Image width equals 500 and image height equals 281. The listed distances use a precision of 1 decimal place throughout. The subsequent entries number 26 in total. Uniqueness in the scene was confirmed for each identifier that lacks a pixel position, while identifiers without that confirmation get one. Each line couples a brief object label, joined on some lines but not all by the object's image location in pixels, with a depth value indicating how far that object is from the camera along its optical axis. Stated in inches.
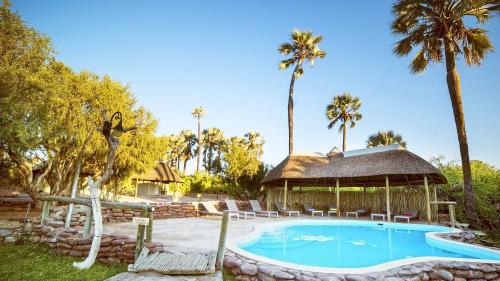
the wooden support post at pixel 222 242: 195.0
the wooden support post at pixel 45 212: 277.0
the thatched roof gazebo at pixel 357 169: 523.3
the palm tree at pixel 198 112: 1612.9
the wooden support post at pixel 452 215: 416.2
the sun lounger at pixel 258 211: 572.0
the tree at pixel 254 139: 1311.5
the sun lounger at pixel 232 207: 551.5
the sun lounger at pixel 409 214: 517.6
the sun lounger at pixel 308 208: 633.6
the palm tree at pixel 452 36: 435.8
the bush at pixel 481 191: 450.3
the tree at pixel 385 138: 1067.3
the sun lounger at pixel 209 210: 492.3
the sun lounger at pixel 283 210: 597.4
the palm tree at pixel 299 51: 829.2
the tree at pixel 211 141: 1681.1
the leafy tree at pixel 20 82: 280.8
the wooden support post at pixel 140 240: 200.5
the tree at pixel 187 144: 1720.0
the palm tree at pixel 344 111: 1033.5
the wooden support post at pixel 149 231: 220.8
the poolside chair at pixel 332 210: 640.4
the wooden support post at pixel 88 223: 236.3
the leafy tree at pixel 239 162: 798.5
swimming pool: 260.8
